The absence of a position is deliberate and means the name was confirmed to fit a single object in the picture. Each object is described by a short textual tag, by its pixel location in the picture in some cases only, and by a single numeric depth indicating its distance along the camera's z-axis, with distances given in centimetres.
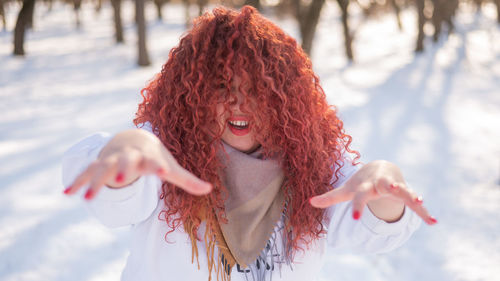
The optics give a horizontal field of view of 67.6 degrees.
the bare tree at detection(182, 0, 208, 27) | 1421
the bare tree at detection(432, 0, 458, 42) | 1039
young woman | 111
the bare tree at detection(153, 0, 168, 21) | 1644
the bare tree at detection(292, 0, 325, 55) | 606
